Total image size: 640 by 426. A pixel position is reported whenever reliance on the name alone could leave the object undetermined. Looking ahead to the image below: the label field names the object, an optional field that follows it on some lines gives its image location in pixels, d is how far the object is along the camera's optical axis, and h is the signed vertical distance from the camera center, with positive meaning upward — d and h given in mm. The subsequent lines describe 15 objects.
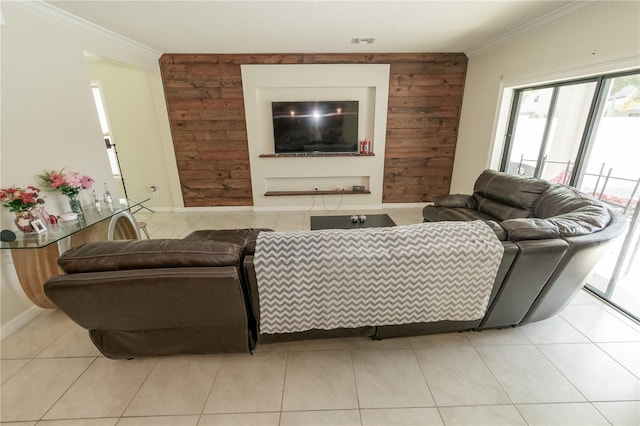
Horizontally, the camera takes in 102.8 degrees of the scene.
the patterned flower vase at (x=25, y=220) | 1809 -548
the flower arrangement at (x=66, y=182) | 2082 -342
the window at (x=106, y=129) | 3940 +163
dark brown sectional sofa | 1228 -730
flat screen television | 3945 +170
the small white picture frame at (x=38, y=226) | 1853 -606
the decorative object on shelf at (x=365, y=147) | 4145 -144
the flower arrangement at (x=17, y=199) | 1753 -391
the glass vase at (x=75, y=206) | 2205 -552
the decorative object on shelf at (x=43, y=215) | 1906 -555
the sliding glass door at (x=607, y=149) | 2088 -109
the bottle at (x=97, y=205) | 2399 -598
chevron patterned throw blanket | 1316 -684
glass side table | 1771 -802
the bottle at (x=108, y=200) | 2511 -580
